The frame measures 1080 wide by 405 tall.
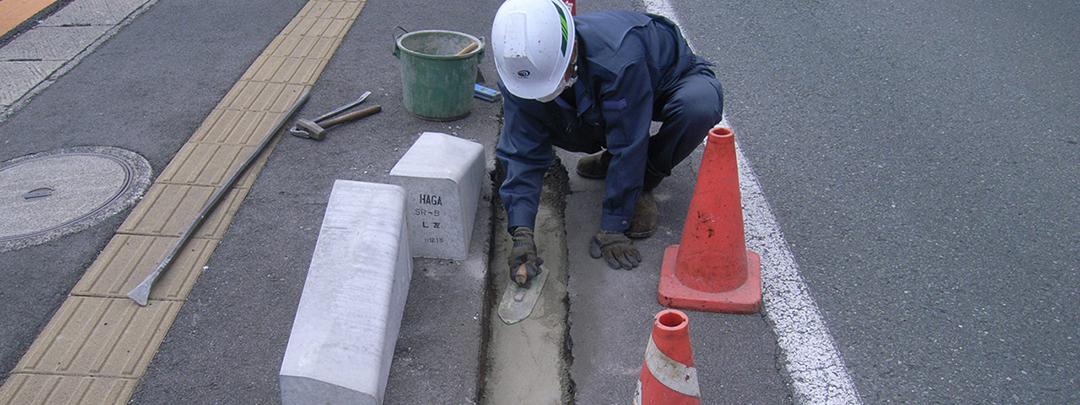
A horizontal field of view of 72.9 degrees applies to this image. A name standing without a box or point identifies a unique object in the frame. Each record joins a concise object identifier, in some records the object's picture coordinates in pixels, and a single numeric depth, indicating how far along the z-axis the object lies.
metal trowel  3.01
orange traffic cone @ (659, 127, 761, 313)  2.72
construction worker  2.67
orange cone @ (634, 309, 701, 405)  1.97
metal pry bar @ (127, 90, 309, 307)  2.77
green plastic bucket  3.93
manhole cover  3.21
